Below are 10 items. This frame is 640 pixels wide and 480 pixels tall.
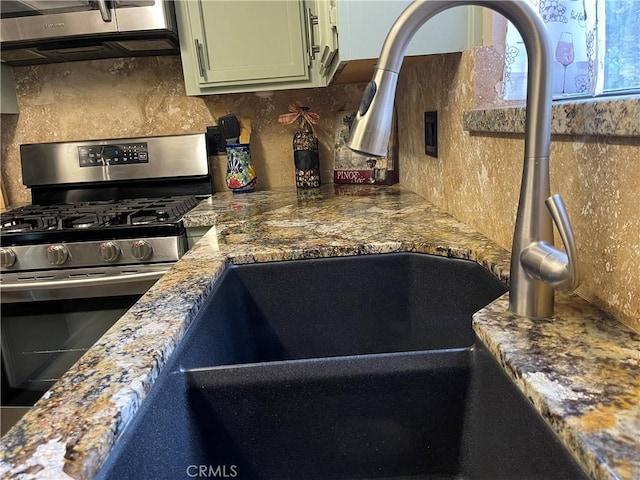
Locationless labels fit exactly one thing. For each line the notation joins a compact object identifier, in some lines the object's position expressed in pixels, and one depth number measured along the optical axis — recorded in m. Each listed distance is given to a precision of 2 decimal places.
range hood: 1.71
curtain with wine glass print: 0.86
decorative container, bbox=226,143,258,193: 2.09
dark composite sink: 0.53
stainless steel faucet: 0.54
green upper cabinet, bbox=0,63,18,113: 2.09
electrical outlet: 1.39
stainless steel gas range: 1.59
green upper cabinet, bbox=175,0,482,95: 1.87
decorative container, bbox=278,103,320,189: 2.11
